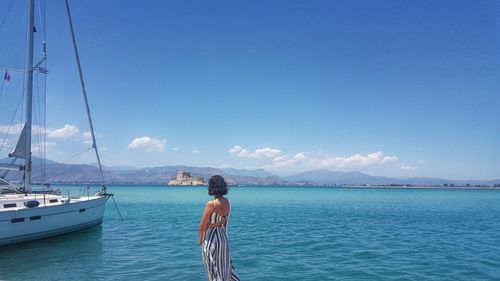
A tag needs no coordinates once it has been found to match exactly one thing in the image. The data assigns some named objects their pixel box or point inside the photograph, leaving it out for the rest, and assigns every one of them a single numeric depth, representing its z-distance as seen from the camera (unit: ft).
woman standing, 20.85
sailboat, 62.28
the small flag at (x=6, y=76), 75.39
